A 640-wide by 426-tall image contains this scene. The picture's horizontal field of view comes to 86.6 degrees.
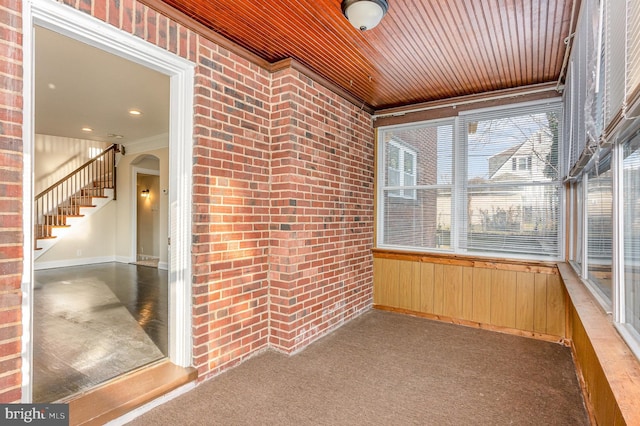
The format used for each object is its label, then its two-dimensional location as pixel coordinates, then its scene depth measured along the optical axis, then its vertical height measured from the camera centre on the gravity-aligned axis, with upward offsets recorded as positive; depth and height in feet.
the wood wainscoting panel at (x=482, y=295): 12.19 -2.99
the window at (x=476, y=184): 11.49 +1.07
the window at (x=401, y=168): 14.01 +1.86
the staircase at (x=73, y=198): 23.35 +1.07
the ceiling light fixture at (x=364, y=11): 6.75 +4.09
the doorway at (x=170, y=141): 5.61 +1.49
